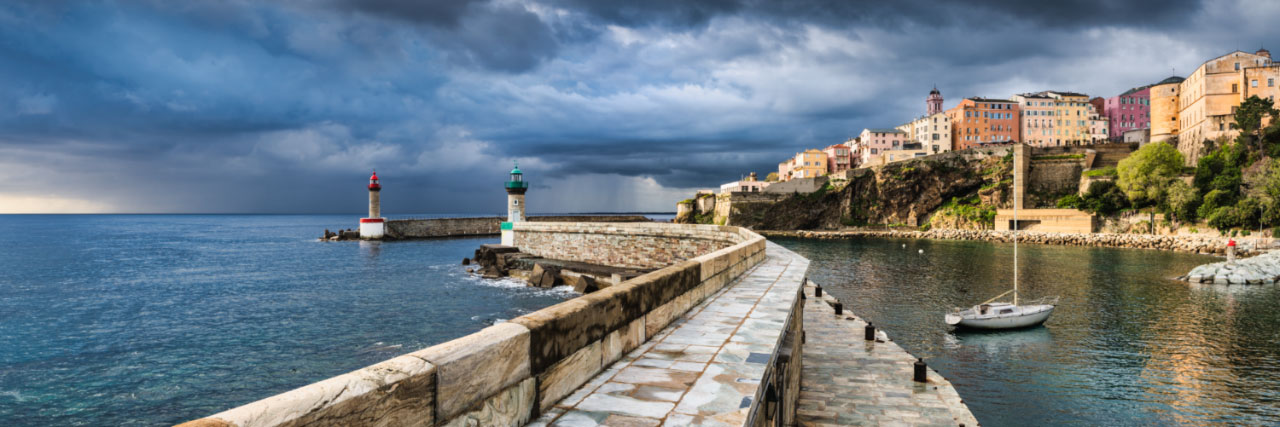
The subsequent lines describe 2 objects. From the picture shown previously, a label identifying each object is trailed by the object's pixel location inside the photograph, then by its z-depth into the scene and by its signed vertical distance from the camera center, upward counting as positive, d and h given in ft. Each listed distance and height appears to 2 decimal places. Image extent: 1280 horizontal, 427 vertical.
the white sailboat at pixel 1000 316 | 68.69 -11.84
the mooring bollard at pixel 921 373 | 42.88 -11.48
